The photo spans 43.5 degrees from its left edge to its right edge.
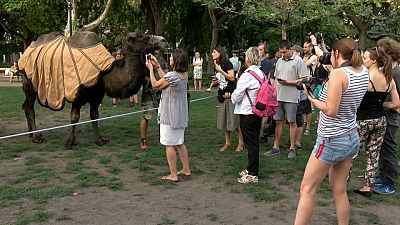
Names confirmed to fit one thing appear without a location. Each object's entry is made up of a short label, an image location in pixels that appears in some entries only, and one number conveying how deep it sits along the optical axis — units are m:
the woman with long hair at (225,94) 8.12
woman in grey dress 6.45
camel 8.52
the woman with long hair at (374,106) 5.66
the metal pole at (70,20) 20.10
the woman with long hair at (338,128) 4.20
